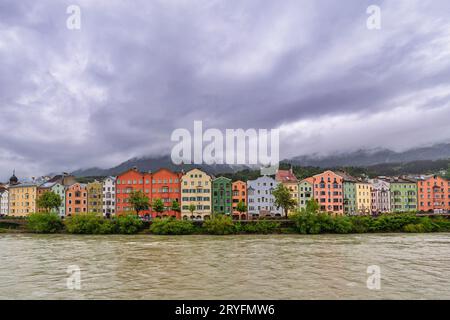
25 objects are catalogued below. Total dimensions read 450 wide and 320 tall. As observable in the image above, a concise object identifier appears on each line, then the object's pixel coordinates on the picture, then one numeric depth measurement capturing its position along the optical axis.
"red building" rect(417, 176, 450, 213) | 109.06
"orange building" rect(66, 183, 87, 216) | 100.75
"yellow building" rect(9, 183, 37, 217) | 107.56
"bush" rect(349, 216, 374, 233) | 73.06
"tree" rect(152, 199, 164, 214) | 84.62
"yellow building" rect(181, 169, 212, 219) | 90.81
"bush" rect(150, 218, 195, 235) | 70.12
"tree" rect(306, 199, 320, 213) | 78.56
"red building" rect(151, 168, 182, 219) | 91.63
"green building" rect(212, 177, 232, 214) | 93.38
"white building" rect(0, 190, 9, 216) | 114.88
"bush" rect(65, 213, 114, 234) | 71.75
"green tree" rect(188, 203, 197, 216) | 86.88
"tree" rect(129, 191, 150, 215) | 83.62
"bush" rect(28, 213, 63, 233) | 73.38
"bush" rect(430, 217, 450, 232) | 75.07
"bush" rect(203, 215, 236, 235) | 70.19
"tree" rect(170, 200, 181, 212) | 87.44
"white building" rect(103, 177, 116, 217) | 97.97
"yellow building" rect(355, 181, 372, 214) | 105.62
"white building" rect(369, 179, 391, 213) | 110.62
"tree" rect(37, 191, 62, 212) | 88.00
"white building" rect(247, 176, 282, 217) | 94.12
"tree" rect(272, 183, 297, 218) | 79.09
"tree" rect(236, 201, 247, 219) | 88.50
